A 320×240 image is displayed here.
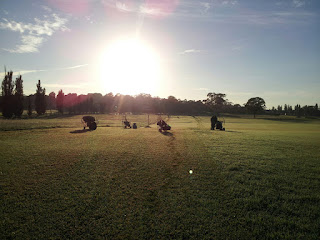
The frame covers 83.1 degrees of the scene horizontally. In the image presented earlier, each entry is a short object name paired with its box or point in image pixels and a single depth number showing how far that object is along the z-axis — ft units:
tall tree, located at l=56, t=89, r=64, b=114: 245.24
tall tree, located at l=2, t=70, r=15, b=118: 171.53
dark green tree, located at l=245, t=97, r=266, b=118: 304.50
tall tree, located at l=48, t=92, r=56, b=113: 405.18
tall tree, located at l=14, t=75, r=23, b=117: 178.29
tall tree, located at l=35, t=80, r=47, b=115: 213.46
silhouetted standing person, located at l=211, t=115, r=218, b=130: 93.80
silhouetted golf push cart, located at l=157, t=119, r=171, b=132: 76.79
